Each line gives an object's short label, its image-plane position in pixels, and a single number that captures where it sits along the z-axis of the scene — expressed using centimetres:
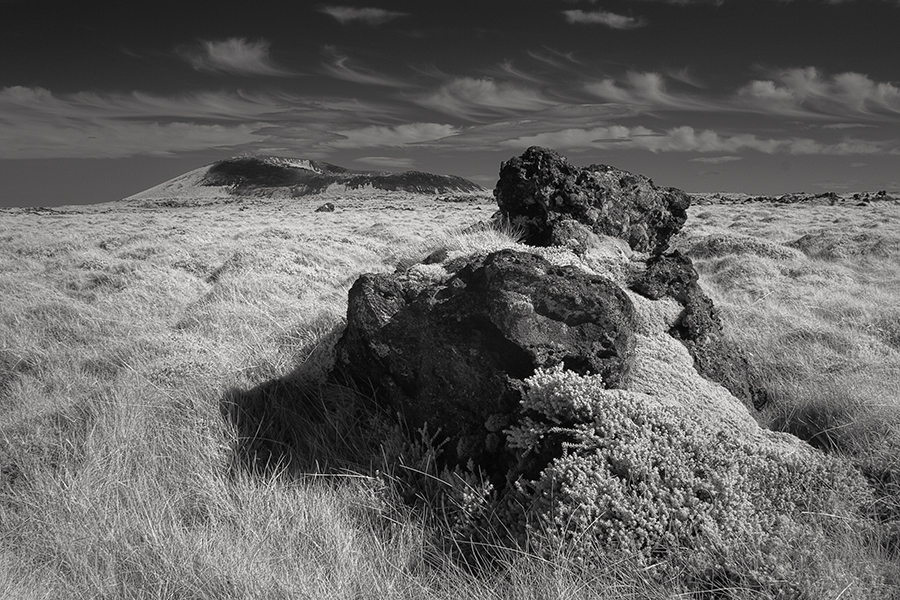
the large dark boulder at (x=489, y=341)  351
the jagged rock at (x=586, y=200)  946
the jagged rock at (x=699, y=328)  443
